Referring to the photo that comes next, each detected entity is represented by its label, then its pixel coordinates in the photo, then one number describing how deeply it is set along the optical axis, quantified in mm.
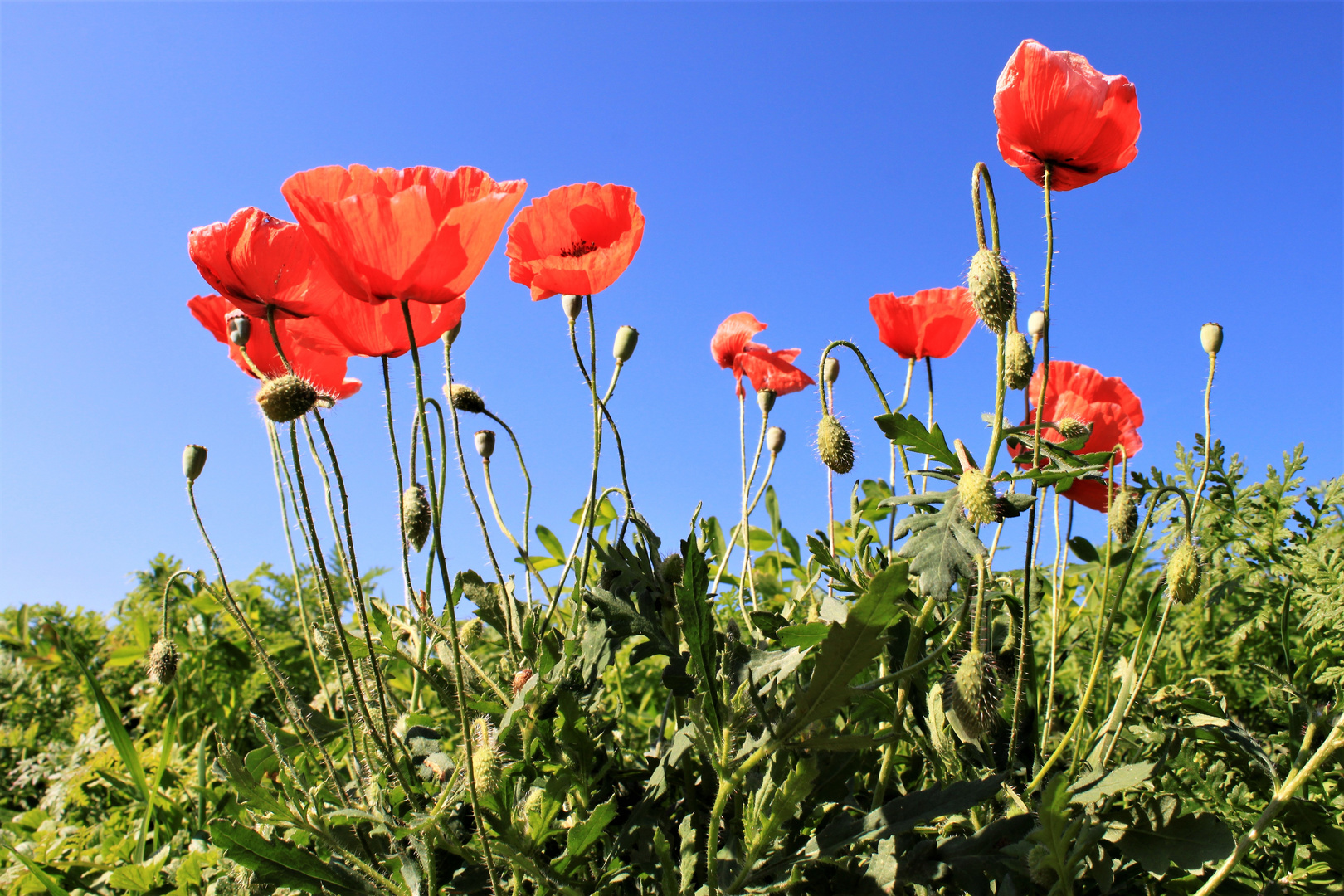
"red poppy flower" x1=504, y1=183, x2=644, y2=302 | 406
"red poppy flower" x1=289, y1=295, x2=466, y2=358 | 368
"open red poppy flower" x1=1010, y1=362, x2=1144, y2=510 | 400
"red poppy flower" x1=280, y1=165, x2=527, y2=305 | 322
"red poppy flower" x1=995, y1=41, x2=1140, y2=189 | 336
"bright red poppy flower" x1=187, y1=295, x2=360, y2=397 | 411
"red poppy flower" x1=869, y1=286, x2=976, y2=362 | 419
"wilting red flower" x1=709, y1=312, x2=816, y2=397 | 493
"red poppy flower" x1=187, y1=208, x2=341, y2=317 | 355
